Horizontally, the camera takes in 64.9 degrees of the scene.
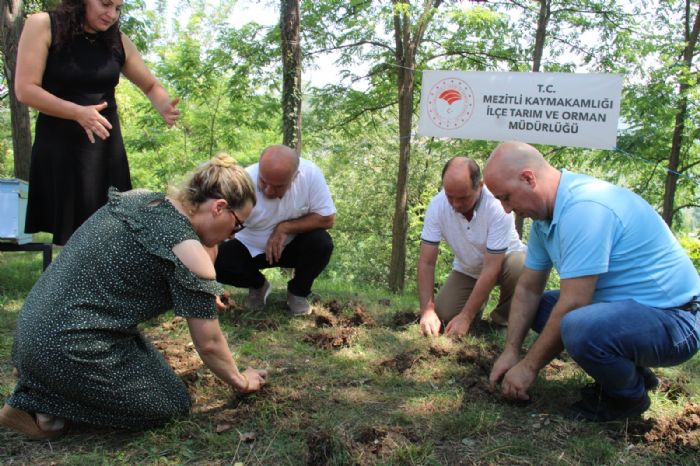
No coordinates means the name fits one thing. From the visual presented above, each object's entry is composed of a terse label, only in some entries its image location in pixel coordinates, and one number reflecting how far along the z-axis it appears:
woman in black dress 3.06
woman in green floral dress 2.18
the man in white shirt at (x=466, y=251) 3.81
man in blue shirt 2.35
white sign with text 5.22
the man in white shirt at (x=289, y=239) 4.23
